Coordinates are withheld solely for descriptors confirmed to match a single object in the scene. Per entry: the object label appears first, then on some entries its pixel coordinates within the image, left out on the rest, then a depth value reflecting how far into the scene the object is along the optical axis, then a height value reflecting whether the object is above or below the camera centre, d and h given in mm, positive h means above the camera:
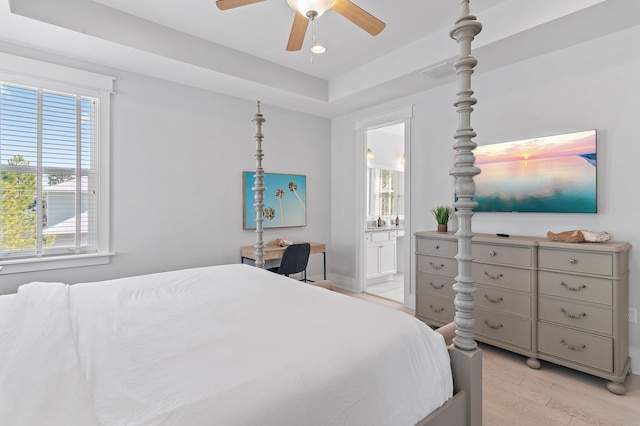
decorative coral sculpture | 2445 -186
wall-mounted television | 2707 +340
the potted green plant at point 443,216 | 3470 -46
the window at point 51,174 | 2824 +341
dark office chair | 3807 -571
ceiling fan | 2039 +1327
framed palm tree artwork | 4211 +148
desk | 3932 -504
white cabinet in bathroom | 5270 -702
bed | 869 -498
